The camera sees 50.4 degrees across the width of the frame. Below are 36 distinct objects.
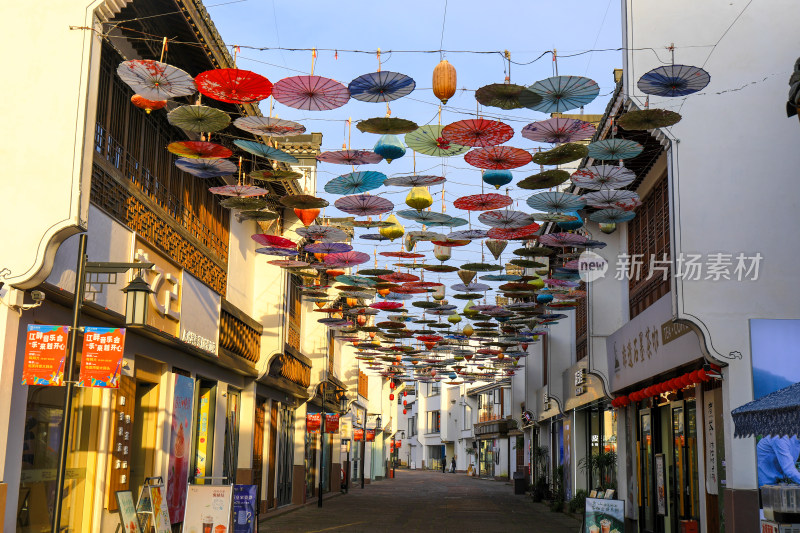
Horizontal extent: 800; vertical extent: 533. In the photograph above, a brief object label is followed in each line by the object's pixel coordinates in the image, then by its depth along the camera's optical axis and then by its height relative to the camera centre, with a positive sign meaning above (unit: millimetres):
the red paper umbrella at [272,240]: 17516 +3738
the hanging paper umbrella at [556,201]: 14758 +3919
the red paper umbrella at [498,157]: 12844 +4074
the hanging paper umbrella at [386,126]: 11703 +4099
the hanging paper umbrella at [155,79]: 10477 +4247
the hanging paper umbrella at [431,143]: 12961 +4347
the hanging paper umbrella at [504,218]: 15852 +3869
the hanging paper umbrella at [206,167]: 13680 +4090
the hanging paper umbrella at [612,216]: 15469 +3867
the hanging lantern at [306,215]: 19625 +4742
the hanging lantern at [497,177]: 14469 +4200
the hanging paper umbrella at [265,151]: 12422 +3944
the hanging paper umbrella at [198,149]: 12609 +4002
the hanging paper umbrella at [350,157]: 13086 +4082
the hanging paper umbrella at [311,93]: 10977 +4313
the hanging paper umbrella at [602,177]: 13562 +4022
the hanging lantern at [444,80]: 11484 +4600
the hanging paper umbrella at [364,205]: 15266 +3931
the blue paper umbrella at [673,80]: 10578 +4371
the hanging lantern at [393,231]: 18750 +4214
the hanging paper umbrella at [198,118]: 11455 +4110
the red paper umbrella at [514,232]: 16797 +3817
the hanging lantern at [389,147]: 14133 +4533
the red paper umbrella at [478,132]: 11836 +4122
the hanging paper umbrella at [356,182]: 14148 +4042
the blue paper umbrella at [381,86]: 10703 +4287
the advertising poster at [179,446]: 17078 -512
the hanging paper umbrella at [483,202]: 14883 +3933
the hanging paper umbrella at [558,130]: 11773 +4122
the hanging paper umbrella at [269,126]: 11852 +4121
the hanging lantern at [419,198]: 15821 +4170
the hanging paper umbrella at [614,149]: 12562 +4117
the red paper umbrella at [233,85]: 10344 +4137
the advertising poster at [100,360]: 9000 +619
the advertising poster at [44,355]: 8906 +656
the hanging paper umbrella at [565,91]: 10789 +4288
